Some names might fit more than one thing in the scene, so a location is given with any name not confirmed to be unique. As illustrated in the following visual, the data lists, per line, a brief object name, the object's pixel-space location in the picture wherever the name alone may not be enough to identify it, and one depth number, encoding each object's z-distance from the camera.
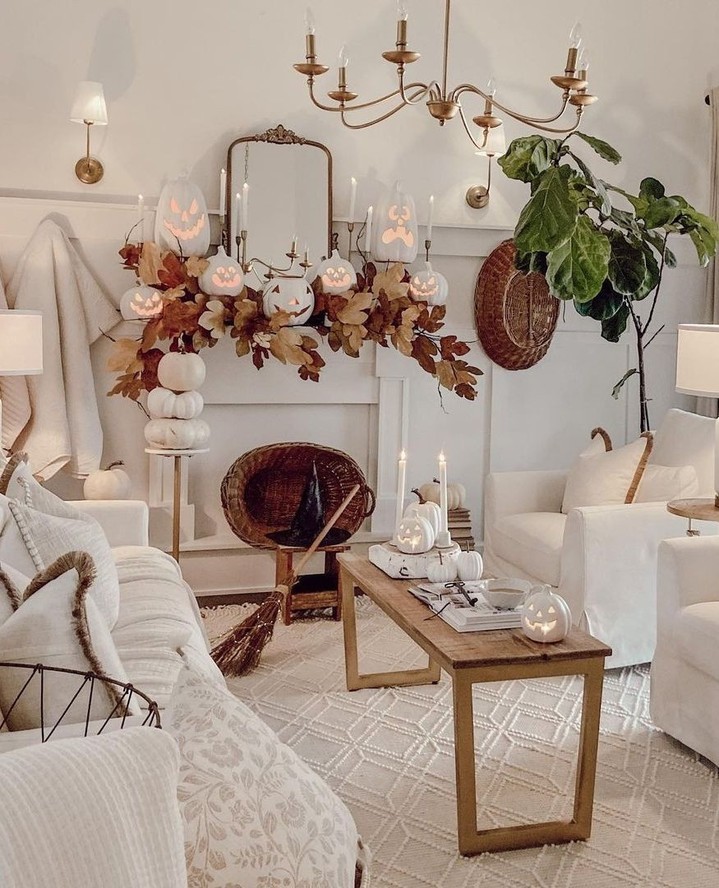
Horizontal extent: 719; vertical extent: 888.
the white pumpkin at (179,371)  4.02
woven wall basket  4.70
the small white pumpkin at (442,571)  2.89
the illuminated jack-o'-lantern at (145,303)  4.08
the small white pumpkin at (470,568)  2.89
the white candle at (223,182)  4.24
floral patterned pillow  1.25
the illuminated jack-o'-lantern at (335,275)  4.25
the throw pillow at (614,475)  3.73
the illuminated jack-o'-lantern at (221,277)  4.03
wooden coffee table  2.33
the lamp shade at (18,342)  3.45
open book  2.54
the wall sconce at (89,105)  4.06
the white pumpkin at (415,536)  3.06
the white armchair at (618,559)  3.45
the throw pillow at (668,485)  3.65
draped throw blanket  4.14
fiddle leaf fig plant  3.86
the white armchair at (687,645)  2.78
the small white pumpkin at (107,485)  3.97
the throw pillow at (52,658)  1.48
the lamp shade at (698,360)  3.23
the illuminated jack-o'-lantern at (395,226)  4.32
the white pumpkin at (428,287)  4.38
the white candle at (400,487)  3.02
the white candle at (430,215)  4.43
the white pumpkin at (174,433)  4.01
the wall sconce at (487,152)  4.52
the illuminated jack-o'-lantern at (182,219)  4.07
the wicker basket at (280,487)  4.24
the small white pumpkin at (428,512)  3.12
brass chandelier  2.54
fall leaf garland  4.05
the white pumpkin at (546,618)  2.42
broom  3.50
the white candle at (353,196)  4.26
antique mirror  4.39
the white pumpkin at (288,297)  4.11
